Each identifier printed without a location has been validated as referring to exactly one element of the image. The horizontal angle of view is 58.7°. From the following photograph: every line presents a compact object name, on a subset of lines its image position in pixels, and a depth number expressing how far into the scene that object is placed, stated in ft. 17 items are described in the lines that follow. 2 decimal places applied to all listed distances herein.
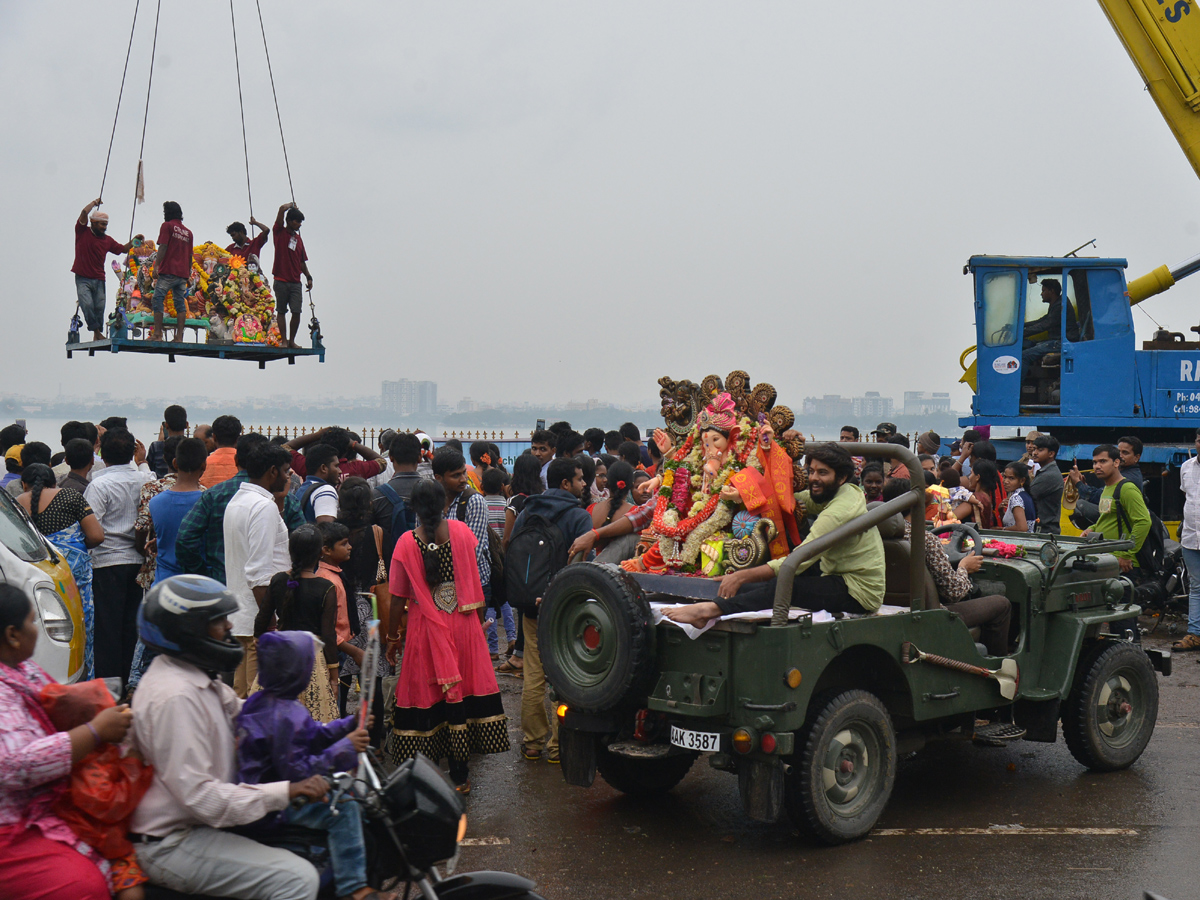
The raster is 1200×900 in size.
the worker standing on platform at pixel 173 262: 40.47
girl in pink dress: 19.43
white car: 18.08
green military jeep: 16.90
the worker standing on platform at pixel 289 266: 44.21
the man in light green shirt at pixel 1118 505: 33.60
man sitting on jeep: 18.19
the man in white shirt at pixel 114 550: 24.36
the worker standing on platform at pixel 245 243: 44.50
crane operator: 45.55
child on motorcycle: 10.74
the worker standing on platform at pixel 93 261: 41.83
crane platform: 40.93
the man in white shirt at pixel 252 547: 19.45
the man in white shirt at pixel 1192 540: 33.17
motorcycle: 10.71
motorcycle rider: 10.14
